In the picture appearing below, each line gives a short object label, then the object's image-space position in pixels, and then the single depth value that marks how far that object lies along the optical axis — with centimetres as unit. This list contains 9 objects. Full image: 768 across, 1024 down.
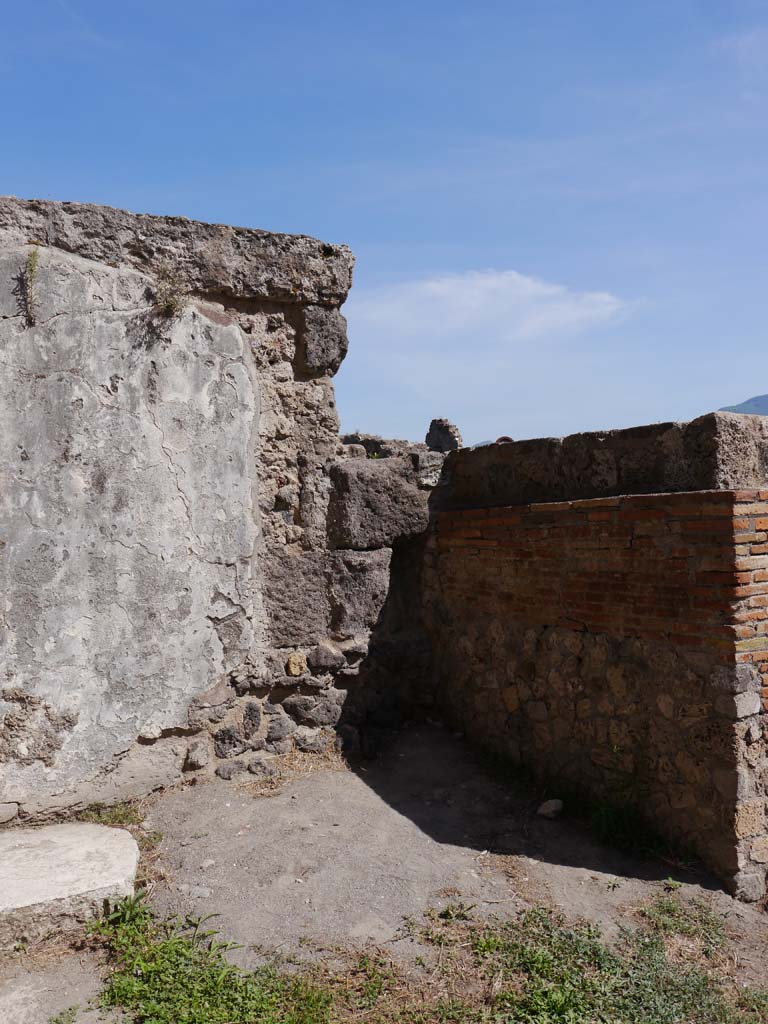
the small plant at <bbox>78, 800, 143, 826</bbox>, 368
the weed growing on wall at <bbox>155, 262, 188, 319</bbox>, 396
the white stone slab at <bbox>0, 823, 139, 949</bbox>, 284
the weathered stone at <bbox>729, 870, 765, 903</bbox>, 318
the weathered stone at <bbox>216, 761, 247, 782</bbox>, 412
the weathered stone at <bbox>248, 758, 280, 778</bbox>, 418
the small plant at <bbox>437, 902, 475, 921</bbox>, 306
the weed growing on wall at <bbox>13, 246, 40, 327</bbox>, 364
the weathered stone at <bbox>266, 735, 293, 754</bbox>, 431
